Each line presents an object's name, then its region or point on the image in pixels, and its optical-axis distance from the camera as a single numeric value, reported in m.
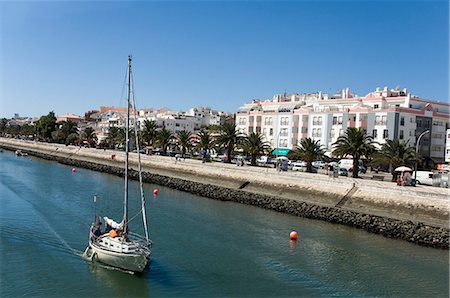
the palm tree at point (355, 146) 52.53
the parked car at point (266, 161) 73.44
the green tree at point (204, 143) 75.38
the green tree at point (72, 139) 131.25
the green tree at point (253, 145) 67.81
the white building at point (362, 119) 68.25
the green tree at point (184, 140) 82.38
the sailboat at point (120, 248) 22.75
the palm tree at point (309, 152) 59.44
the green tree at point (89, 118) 192.70
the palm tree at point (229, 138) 69.88
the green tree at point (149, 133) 93.88
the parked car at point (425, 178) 52.13
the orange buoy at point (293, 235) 31.48
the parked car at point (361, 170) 63.31
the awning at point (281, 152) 81.33
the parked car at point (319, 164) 67.55
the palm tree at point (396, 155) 50.50
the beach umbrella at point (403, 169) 45.09
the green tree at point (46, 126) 146.25
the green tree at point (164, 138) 88.25
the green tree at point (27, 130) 165.85
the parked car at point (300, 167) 62.97
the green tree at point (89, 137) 124.75
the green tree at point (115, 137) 106.56
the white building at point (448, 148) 61.22
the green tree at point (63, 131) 137.50
